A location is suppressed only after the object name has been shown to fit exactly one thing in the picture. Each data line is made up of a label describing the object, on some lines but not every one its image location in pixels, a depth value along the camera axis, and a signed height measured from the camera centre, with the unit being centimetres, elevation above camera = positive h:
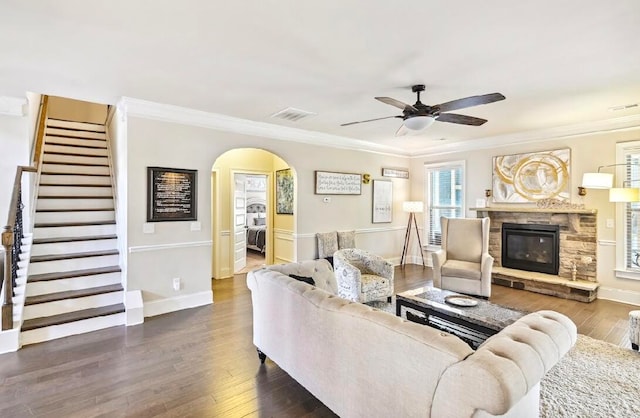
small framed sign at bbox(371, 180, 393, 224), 684 +8
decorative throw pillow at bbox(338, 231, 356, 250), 610 -66
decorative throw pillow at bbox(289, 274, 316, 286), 303 -70
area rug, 224 -142
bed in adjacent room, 864 -65
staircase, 360 -55
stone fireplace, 491 -78
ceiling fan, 282 +91
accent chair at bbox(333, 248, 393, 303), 417 -97
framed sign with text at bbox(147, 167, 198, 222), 416 +15
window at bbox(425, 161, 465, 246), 674 +22
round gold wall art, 527 +48
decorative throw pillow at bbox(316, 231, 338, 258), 585 -71
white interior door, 638 -37
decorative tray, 326 -100
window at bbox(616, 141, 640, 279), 460 -21
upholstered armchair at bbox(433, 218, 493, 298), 469 -85
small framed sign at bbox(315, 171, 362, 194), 590 +42
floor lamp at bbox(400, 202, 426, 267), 691 -27
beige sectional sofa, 127 -73
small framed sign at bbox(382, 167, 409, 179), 700 +72
